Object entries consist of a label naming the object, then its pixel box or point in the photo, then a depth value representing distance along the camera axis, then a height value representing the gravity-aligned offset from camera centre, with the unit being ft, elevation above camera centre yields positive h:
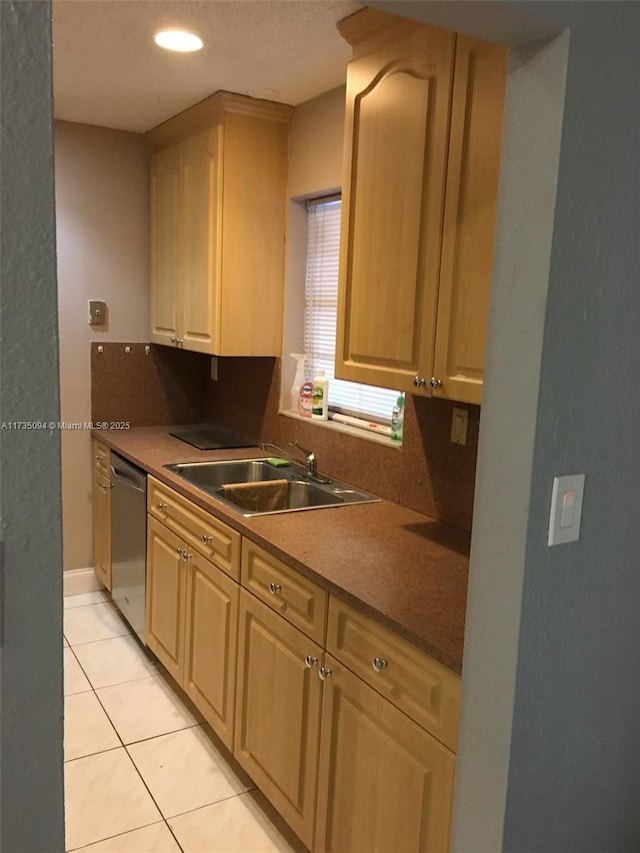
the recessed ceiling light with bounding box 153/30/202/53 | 7.36 +2.72
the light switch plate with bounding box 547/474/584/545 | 4.17 -1.04
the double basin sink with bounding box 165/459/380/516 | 8.70 -2.17
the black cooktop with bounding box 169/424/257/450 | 11.18 -2.04
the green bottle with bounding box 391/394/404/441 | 8.41 -1.18
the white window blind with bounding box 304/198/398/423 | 9.61 +0.09
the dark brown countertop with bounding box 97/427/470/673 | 5.23 -2.10
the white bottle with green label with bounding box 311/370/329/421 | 9.76 -1.12
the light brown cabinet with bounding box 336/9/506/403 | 5.75 +0.98
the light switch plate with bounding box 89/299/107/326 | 11.93 -0.13
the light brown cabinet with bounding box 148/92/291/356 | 9.71 +1.22
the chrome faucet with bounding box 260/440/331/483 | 9.31 -1.94
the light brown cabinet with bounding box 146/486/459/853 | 5.13 -3.39
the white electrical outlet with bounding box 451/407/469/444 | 7.25 -1.03
